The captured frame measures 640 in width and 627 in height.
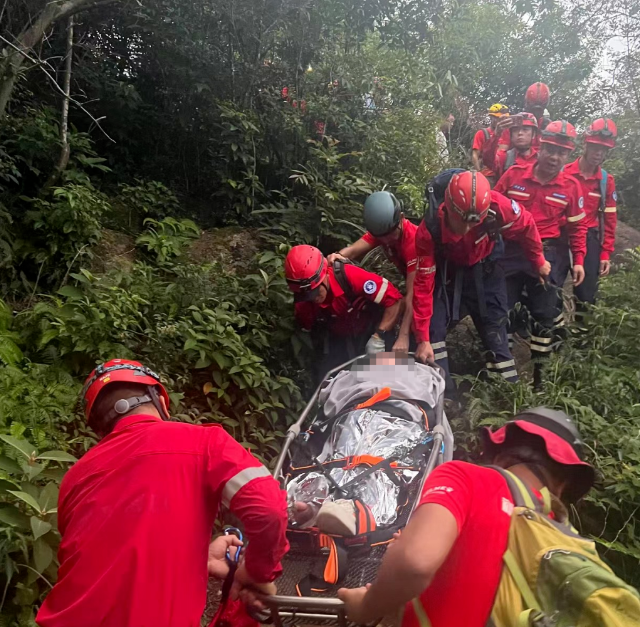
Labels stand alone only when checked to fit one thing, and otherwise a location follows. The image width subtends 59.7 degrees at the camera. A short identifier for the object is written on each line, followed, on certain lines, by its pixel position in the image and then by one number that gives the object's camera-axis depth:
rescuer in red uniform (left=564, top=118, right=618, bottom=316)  5.76
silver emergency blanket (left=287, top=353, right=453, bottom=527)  2.95
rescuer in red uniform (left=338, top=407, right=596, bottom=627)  1.52
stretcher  2.43
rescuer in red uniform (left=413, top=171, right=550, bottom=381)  4.33
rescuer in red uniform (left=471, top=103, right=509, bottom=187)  7.36
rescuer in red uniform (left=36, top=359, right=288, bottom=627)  1.81
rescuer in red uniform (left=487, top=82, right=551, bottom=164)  7.22
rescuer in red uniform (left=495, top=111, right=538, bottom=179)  6.53
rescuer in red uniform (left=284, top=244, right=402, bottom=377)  4.50
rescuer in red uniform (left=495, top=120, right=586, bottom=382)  5.40
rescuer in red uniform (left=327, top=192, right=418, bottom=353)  4.74
